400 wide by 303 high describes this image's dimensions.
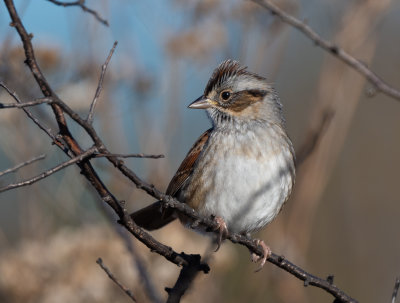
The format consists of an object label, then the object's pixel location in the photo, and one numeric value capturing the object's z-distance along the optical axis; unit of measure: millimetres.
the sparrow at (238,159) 7270
